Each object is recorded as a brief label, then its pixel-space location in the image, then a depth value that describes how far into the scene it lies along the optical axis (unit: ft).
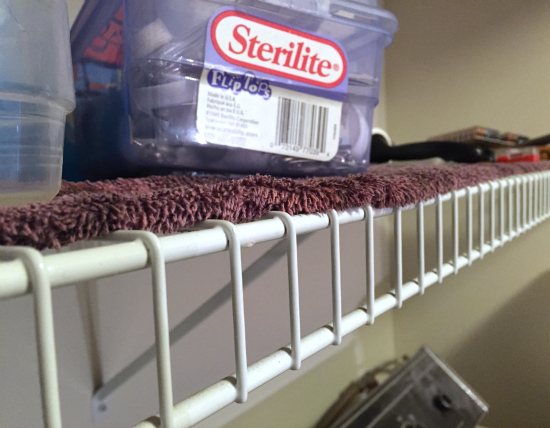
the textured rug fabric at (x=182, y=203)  0.49
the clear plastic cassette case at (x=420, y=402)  2.84
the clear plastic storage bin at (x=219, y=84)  1.08
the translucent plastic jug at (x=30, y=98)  0.76
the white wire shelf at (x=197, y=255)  0.43
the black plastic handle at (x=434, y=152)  2.28
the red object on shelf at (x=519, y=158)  2.71
